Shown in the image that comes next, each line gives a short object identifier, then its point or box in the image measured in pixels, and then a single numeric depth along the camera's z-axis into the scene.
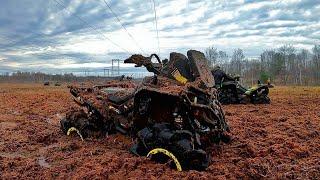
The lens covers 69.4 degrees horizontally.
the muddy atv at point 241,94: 10.35
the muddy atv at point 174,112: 3.15
